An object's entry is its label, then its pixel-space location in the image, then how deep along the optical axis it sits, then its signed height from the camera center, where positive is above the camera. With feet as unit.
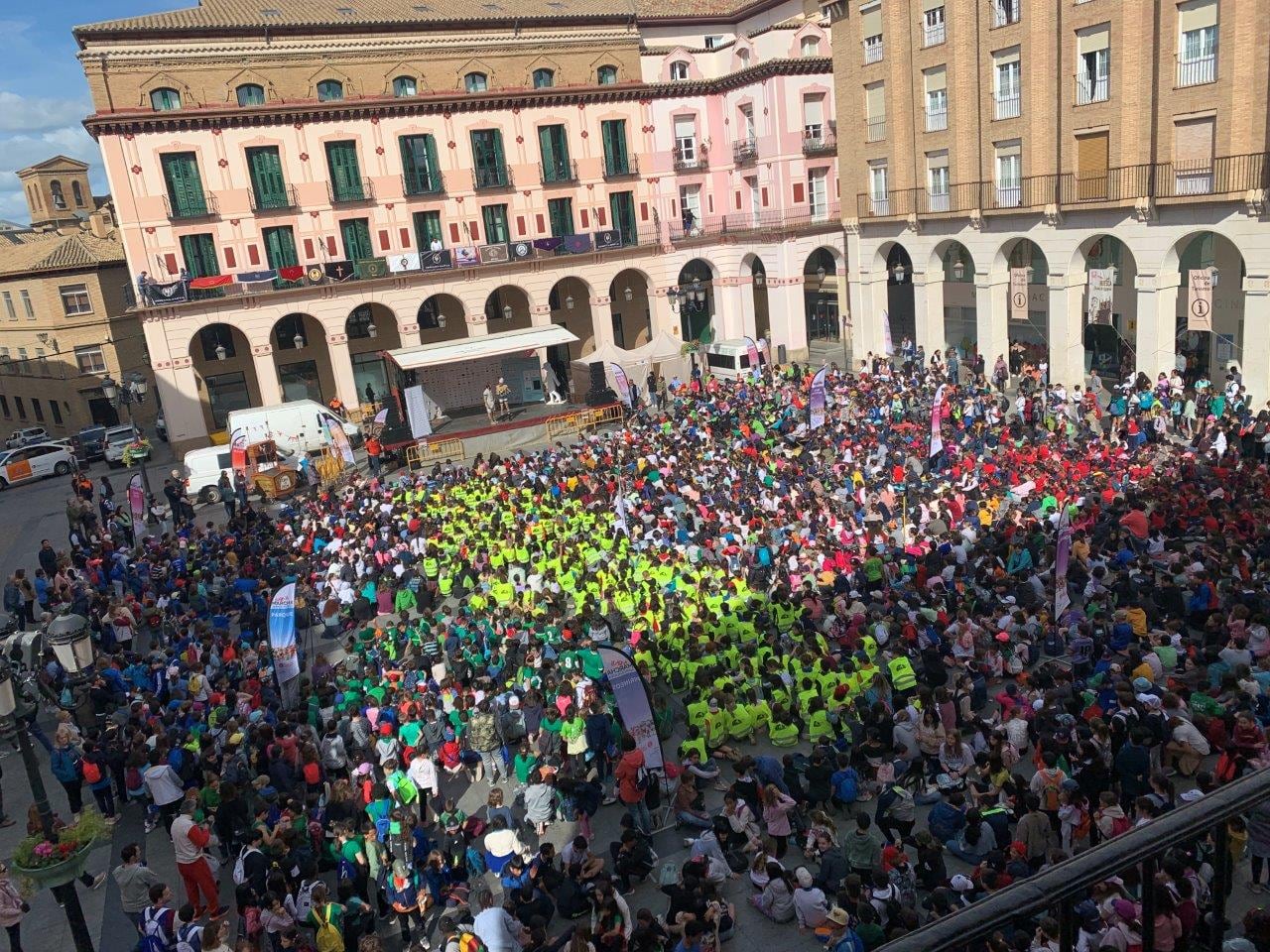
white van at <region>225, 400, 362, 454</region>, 114.01 -16.41
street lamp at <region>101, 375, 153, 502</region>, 107.86 -9.93
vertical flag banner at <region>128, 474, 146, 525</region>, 85.51 -17.42
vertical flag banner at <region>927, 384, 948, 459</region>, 76.43 -17.40
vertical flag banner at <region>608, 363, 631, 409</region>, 118.83 -16.93
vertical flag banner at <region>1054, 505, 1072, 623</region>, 46.91 -17.72
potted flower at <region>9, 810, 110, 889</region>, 31.12 -17.33
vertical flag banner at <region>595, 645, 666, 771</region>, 40.40 -18.84
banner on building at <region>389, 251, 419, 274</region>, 137.39 +0.92
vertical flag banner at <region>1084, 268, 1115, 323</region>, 104.94 -11.57
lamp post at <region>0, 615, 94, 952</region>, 31.35 -14.52
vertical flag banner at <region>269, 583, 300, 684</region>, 50.72 -18.18
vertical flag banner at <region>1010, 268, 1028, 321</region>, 113.09 -11.20
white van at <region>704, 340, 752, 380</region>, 134.21 -17.77
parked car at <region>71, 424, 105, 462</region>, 147.84 -20.66
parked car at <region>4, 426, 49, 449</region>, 156.35 -19.81
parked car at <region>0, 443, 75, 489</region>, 136.56 -21.06
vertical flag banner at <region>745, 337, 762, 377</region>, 133.90 -16.96
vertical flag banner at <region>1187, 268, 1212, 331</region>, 91.15 -11.56
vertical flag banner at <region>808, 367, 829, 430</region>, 88.74 -16.42
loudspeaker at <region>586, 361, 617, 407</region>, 130.00 -19.23
